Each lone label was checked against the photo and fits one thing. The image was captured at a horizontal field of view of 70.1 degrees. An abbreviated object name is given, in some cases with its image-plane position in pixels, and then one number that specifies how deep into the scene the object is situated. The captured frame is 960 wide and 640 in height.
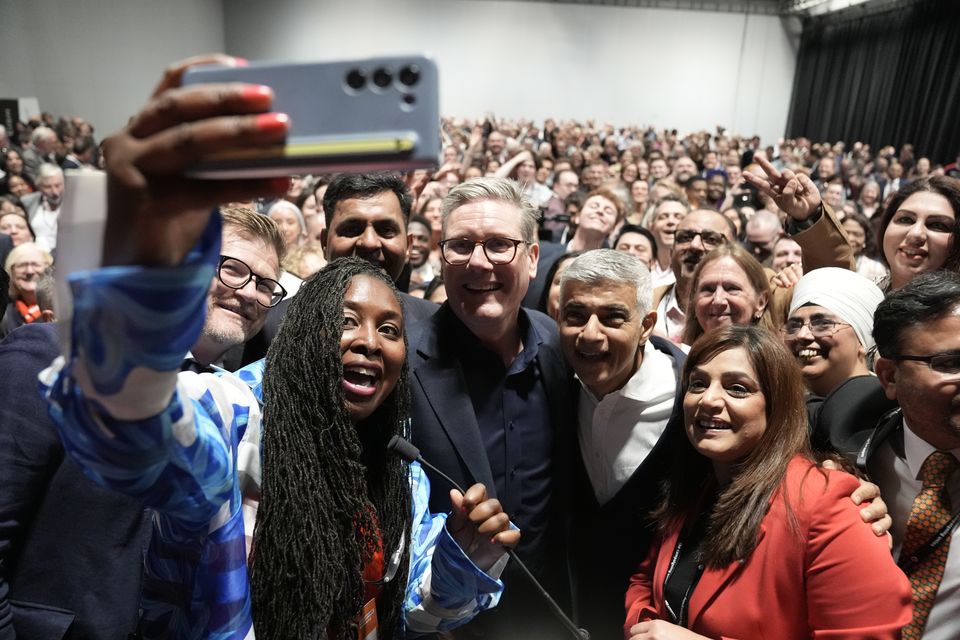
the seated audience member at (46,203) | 6.45
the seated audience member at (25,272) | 3.78
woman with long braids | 0.58
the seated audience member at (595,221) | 4.43
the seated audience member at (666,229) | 4.48
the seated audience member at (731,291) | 2.56
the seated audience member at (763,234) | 4.55
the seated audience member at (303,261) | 3.57
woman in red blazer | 1.45
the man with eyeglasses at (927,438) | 1.46
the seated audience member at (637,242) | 3.85
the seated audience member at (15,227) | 5.00
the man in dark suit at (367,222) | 2.38
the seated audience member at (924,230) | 2.39
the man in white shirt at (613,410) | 1.97
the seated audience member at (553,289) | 3.08
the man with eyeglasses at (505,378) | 2.01
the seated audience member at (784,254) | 4.30
